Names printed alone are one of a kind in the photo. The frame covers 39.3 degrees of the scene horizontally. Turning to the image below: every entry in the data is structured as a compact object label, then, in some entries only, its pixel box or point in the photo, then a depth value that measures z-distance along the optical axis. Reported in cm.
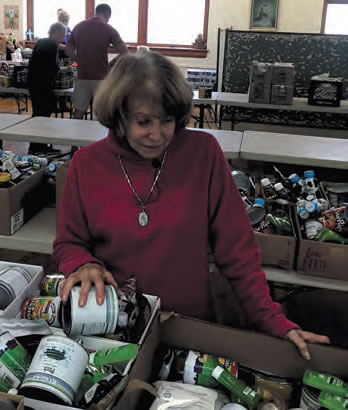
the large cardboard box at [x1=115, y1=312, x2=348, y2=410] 90
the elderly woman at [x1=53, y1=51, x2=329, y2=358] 115
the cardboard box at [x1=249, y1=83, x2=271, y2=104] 454
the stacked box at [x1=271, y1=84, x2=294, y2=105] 449
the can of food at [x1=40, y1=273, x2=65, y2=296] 104
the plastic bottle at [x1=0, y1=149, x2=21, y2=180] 203
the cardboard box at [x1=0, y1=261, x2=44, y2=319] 94
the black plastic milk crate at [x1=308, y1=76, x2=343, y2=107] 450
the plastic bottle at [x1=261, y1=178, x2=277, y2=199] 219
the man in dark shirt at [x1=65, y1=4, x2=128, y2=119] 527
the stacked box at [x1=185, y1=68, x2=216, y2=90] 830
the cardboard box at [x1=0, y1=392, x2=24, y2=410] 66
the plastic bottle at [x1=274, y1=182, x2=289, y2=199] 218
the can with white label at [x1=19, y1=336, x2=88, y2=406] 71
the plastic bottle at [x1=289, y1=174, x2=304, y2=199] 221
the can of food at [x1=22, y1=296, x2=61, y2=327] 92
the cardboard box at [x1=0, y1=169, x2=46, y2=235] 196
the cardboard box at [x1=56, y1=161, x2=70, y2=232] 195
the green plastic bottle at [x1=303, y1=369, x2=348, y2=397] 83
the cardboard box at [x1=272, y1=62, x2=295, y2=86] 435
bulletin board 546
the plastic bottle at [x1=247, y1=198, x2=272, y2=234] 189
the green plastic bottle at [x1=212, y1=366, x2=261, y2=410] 83
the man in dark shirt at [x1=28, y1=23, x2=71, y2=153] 514
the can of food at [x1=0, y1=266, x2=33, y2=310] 101
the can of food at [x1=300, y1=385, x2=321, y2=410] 83
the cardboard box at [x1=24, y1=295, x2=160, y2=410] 69
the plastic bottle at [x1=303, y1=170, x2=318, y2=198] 214
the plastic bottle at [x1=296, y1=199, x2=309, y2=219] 193
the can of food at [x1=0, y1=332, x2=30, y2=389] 75
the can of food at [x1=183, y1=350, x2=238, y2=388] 88
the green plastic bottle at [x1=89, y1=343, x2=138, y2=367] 81
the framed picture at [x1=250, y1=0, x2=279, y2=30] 927
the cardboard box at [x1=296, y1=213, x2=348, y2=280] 179
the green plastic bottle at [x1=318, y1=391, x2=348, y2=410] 79
